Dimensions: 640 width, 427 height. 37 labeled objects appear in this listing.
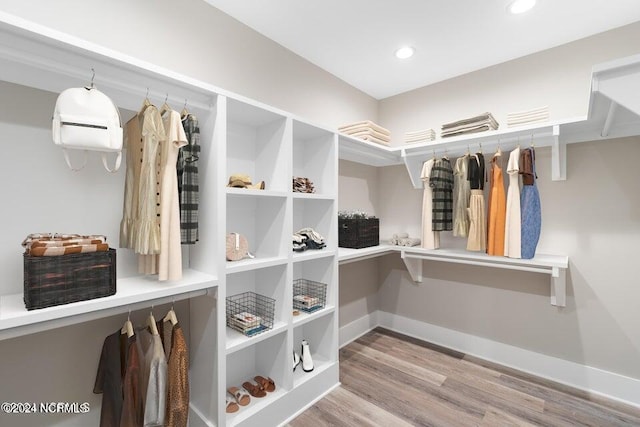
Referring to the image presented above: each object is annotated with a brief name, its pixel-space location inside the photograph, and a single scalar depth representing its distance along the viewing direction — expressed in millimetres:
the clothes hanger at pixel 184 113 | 1435
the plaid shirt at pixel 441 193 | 2488
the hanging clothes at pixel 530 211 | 2072
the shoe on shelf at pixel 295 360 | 1985
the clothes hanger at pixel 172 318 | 1424
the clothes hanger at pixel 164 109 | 1357
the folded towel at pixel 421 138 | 2623
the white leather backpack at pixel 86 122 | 1053
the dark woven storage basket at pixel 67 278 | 993
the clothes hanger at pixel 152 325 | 1367
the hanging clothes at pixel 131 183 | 1342
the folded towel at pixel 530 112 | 2059
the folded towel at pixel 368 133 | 2510
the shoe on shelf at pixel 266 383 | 1804
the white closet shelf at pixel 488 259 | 2014
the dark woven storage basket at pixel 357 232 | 2512
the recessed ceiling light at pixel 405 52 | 2291
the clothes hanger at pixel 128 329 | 1328
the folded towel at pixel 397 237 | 2814
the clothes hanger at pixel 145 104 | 1314
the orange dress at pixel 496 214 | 2189
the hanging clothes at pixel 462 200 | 2389
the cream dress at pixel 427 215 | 2543
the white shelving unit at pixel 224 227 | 1066
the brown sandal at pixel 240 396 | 1681
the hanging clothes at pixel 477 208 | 2307
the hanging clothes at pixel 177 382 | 1354
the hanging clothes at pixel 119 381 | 1271
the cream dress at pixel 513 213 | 2082
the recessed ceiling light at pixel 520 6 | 1762
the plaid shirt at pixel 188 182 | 1410
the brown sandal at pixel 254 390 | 1759
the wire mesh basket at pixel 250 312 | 1677
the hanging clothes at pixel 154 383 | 1306
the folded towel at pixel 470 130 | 2277
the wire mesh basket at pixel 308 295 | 2041
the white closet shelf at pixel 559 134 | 1261
